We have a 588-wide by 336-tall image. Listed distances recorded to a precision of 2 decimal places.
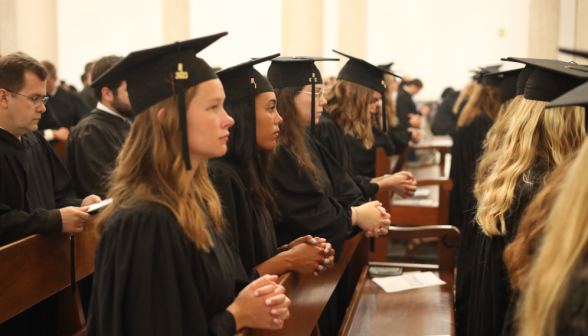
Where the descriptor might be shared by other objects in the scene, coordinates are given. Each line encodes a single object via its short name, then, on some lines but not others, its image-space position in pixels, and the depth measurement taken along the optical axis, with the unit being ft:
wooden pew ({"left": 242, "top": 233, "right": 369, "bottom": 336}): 7.34
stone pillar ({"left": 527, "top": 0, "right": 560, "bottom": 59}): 33.71
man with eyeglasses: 10.05
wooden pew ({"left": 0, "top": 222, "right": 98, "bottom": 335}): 8.13
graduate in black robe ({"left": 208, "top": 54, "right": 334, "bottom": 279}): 7.83
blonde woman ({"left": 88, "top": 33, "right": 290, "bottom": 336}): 5.52
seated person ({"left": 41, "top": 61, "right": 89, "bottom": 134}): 25.91
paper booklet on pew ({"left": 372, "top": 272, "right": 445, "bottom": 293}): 11.82
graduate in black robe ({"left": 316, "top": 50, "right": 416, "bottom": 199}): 13.61
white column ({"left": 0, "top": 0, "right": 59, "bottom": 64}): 24.99
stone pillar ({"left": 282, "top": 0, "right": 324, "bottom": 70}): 29.25
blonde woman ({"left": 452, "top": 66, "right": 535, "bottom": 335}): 8.77
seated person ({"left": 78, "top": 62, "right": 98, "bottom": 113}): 26.30
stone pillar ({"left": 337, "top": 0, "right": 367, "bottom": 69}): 36.88
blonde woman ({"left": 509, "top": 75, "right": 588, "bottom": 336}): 3.94
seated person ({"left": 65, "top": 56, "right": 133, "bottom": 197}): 12.92
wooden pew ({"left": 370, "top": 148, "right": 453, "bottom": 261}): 15.49
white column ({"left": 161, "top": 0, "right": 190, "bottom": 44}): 38.11
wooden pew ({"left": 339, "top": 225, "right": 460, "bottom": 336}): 9.91
